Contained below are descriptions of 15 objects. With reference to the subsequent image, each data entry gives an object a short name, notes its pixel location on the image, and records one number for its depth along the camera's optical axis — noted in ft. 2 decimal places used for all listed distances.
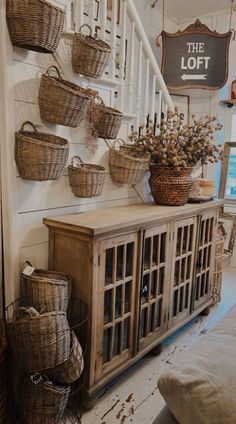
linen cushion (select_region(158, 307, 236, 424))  2.56
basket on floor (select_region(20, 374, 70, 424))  5.09
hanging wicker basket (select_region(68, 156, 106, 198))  6.29
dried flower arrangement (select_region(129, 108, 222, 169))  7.78
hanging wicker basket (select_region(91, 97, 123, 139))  6.63
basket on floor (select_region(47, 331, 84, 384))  5.16
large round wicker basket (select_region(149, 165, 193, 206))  7.88
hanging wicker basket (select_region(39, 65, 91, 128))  5.44
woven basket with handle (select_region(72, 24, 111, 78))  5.98
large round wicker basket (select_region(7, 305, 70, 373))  4.76
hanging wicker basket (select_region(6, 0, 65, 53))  4.85
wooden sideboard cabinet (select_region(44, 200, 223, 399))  5.63
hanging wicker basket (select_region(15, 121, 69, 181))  5.28
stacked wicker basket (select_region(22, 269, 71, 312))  5.22
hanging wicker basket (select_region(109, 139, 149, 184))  7.34
